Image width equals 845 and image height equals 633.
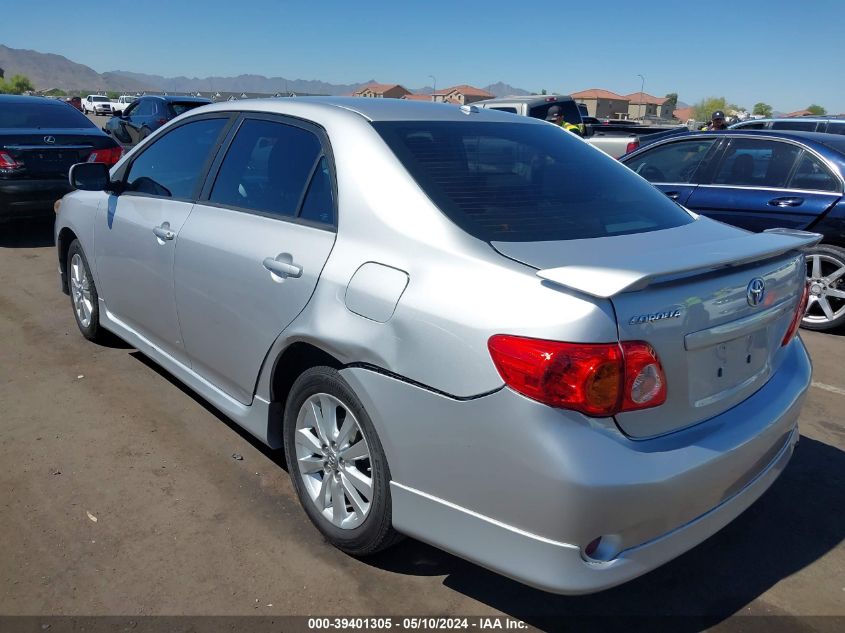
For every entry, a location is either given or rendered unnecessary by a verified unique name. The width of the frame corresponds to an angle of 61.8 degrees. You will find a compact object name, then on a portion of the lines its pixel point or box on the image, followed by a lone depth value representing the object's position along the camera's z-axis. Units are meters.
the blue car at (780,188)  5.74
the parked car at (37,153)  7.87
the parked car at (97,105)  47.97
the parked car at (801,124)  10.50
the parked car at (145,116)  15.20
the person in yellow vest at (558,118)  12.96
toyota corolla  2.02
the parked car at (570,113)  12.90
